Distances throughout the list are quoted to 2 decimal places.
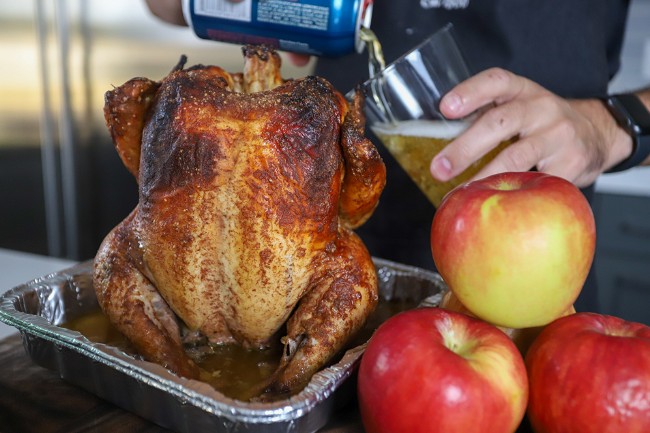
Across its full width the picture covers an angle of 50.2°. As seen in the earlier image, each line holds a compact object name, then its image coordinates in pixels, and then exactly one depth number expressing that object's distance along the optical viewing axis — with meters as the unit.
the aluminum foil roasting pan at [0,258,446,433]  0.71
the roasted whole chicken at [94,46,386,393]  0.86
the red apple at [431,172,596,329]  0.67
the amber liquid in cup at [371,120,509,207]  1.00
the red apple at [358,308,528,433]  0.63
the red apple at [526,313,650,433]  0.62
